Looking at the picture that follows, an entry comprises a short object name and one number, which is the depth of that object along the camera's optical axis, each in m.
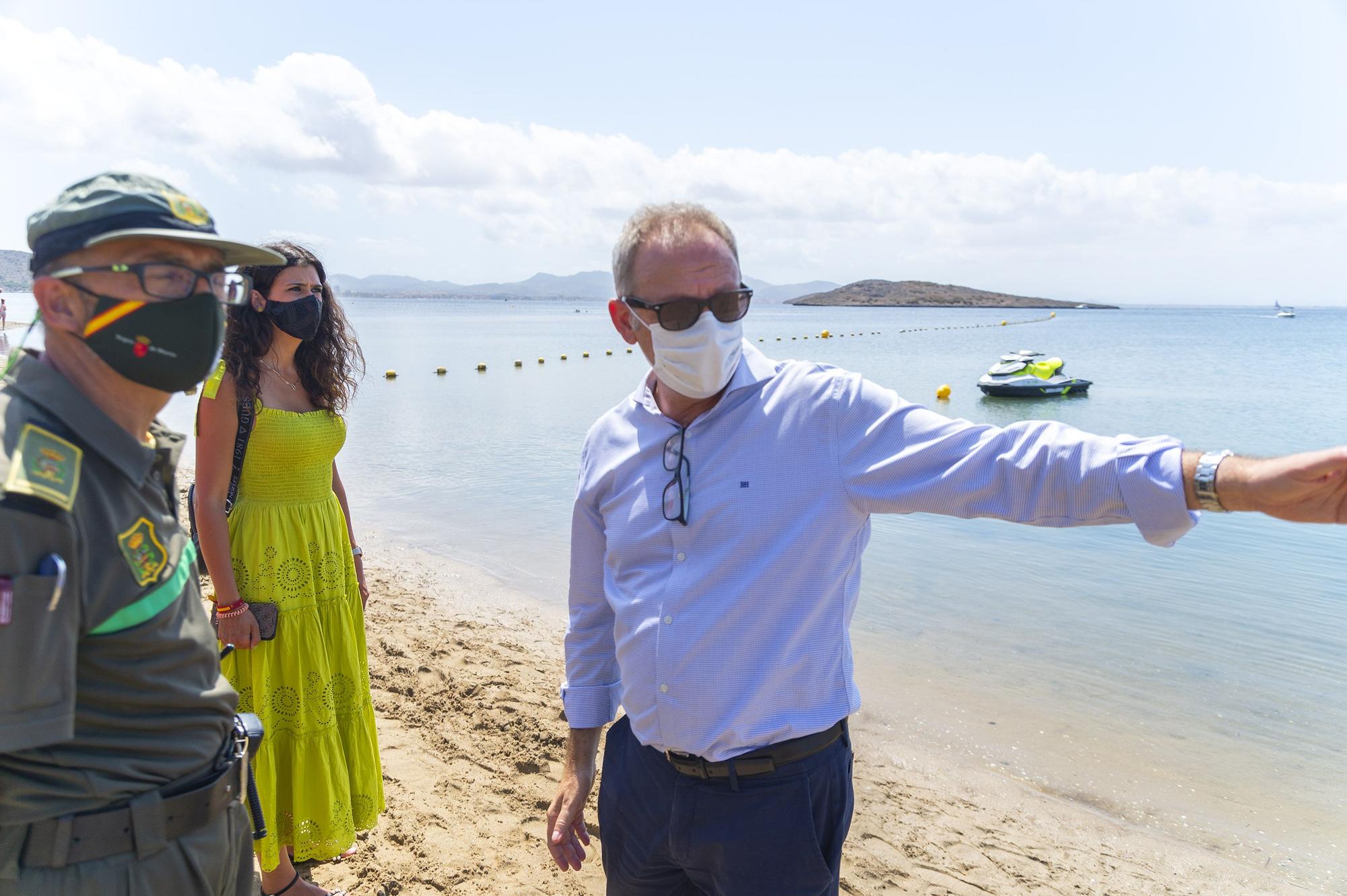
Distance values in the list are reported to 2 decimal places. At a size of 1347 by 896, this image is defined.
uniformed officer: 1.39
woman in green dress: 3.16
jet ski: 26.05
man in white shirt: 1.94
